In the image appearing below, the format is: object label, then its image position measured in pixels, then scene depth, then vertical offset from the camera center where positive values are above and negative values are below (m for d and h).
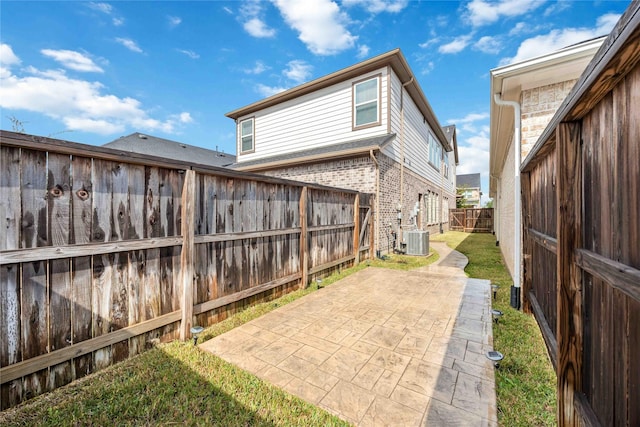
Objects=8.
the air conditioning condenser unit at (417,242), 8.78 -1.07
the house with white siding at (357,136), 8.52 +3.13
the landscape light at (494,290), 4.77 -1.49
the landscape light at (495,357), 2.58 -1.49
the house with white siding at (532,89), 3.52 +2.02
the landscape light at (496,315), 3.70 -1.51
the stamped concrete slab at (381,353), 2.12 -1.60
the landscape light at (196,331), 3.05 -1.40
